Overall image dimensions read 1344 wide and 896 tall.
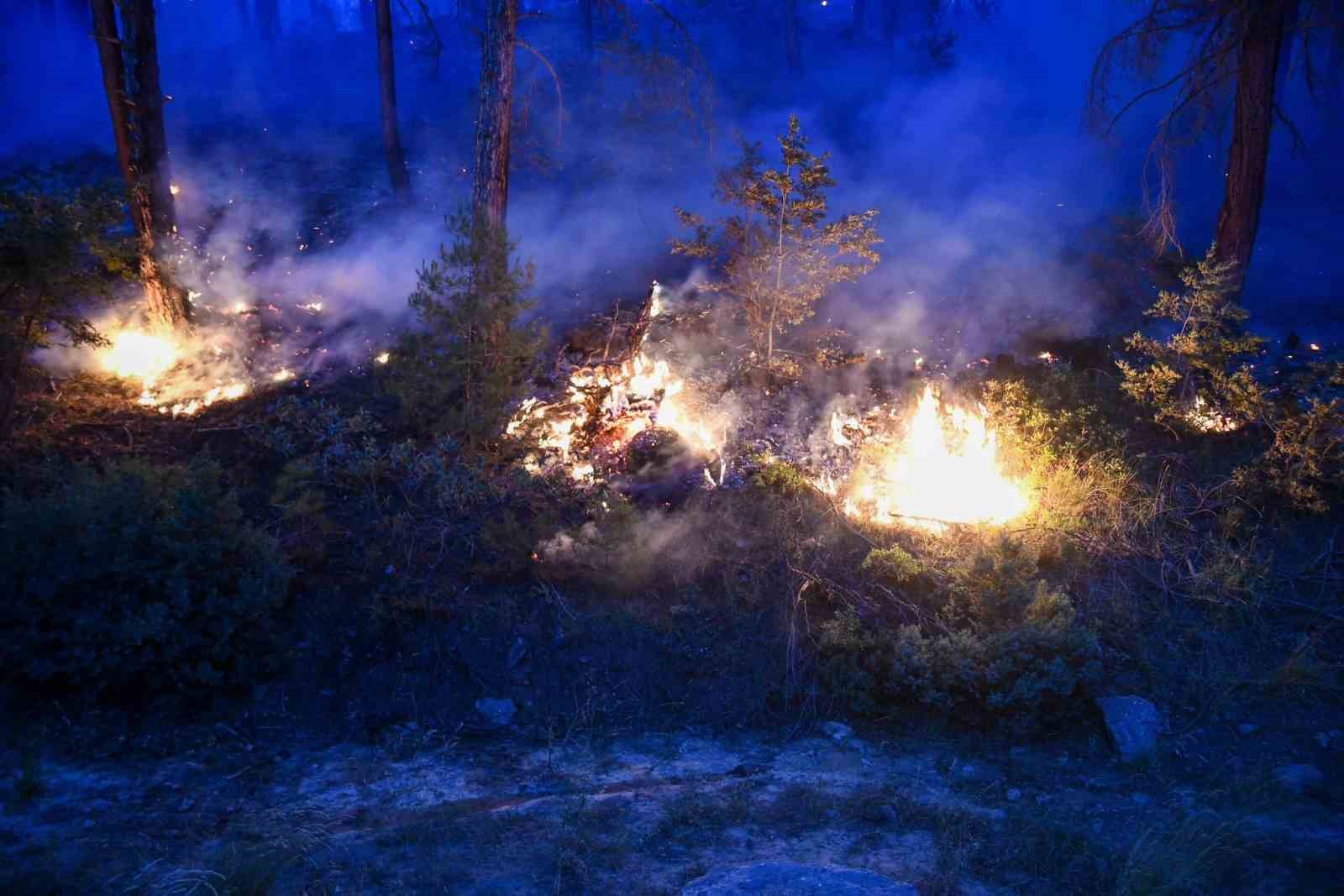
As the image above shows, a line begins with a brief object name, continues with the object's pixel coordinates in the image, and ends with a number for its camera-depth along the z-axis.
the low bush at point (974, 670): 4.63
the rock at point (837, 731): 4.68
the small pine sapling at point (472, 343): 6.13
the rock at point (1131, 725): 4.38
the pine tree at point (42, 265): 6.11
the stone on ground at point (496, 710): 4.80
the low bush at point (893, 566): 5.54
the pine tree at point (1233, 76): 7.51
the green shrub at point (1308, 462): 6.25
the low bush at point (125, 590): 4.27
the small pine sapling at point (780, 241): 7.38
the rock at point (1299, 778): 4.06
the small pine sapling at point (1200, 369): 6.73
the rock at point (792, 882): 3.10
